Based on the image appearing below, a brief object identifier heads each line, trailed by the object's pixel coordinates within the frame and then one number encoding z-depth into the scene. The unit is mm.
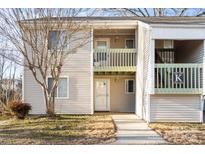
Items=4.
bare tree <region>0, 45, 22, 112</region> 11276
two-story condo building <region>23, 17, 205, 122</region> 7634
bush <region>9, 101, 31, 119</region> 8477
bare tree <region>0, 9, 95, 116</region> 8412
